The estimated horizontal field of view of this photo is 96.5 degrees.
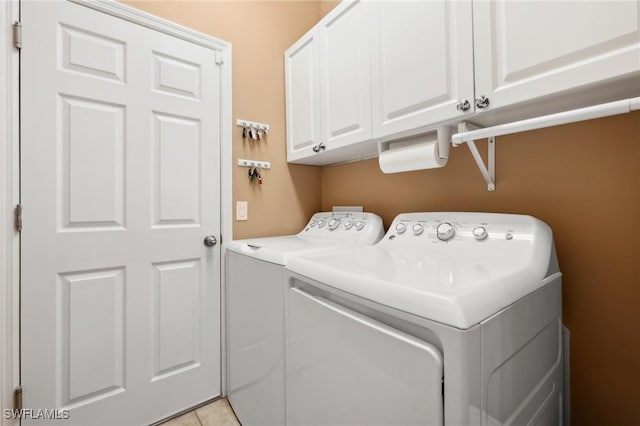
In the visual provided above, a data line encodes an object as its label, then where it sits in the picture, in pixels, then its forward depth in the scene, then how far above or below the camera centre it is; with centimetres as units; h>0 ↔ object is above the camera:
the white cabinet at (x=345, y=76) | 144 +75
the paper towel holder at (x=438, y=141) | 124 +34
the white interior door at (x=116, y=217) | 128 -1
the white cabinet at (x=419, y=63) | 107 +62
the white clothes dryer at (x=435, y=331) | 60 -30
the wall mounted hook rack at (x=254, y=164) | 186 +34
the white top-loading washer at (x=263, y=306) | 118 -43
